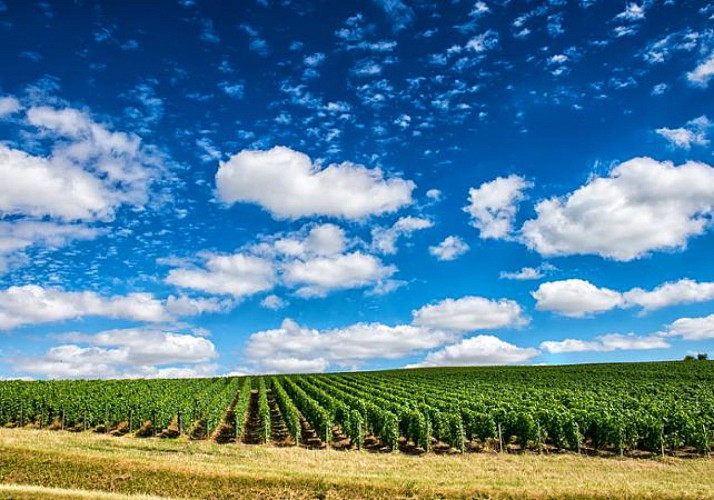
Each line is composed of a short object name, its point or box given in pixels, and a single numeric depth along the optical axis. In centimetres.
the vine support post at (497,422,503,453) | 4345
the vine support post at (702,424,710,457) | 3997
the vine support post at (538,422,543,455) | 4281
